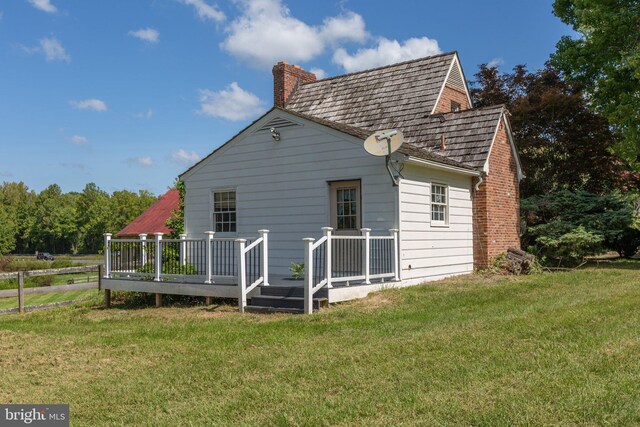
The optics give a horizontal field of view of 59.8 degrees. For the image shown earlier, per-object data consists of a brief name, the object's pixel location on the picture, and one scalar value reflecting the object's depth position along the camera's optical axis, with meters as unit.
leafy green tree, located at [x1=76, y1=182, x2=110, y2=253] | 82.31
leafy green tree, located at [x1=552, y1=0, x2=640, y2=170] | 17.02
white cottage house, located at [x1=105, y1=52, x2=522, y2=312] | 11.26
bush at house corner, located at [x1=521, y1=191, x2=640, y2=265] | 16.69
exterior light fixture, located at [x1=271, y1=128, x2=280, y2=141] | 13.48
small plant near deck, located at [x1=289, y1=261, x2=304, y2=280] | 11.98
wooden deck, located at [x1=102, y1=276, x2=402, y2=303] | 10.49
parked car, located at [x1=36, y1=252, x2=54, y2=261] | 78.57
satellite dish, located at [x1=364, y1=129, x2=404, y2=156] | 11.33
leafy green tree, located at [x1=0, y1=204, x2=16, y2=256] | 77.50
